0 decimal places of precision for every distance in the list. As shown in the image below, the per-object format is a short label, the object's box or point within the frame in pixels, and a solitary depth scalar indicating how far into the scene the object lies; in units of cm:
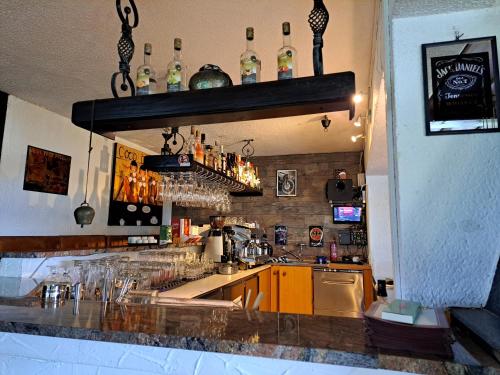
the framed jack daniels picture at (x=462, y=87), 122
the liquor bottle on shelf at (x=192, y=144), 335
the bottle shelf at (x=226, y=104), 127
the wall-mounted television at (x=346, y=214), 524
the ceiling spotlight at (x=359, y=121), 376
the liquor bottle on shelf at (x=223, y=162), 375
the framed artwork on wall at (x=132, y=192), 473
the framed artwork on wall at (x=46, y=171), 359
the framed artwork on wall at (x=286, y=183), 566
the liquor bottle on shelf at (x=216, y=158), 362
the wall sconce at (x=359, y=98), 315
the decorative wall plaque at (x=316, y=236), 538
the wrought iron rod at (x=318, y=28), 129
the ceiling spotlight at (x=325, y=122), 380
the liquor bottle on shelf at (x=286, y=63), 140
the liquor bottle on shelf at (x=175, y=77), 158
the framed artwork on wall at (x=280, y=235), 556
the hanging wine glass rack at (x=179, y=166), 294
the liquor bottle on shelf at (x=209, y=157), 348
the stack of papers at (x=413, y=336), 80
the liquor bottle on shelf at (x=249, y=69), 144
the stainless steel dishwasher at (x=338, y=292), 455
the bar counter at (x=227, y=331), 81
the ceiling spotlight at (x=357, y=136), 418
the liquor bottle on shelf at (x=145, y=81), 161
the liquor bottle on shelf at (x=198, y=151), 329
